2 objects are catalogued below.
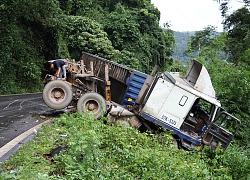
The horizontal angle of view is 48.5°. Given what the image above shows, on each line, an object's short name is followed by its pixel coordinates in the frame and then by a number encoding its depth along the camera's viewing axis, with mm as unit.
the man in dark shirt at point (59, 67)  9477
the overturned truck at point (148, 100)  8672
